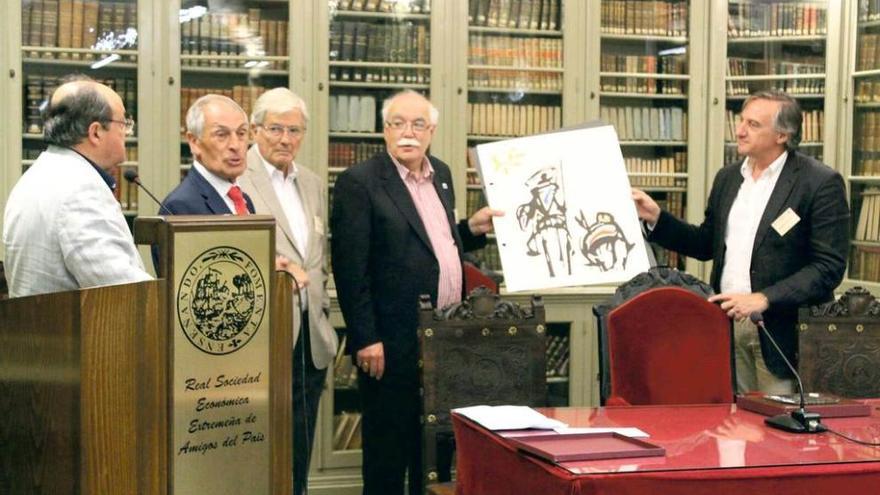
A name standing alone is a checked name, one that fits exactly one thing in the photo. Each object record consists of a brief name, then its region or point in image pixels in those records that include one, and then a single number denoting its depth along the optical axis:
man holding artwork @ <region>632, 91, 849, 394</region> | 4.24
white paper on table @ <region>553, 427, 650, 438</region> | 2.79
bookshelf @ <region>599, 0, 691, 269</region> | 5.84
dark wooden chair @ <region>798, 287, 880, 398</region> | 3.96
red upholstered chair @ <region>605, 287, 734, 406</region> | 3.78
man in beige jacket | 3.90
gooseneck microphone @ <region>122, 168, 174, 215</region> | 2.55
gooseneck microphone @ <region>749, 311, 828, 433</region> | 2.91
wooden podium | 2.15
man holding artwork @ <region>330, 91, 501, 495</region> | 4.11
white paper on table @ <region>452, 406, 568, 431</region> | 2.82
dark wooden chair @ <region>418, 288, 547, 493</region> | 3.66
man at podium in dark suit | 3.50
